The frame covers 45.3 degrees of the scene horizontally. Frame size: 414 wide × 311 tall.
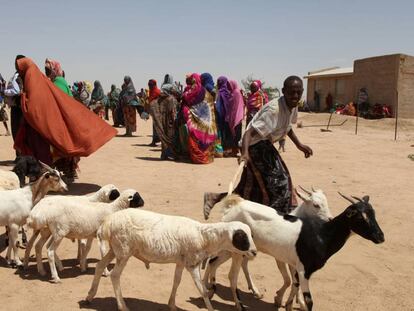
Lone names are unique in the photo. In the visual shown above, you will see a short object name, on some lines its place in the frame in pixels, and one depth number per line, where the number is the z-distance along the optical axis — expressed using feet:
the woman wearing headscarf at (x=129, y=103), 59.72
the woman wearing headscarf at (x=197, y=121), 40.78
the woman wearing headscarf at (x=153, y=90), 48.65
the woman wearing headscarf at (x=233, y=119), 45.70
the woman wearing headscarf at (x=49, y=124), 25.59
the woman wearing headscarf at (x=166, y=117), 42.60
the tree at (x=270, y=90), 148.03
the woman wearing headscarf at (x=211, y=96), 42.37
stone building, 84.53
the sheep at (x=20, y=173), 19.44
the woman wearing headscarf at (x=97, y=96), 66.33
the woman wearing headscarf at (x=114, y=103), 73.26
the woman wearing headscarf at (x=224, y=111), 45.78
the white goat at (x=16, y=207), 16.65
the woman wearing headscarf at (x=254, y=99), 47.88
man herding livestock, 15.51
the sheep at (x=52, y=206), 16.02
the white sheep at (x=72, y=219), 15.80
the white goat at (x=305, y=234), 12.86
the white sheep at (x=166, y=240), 12.73
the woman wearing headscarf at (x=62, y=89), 29.32
